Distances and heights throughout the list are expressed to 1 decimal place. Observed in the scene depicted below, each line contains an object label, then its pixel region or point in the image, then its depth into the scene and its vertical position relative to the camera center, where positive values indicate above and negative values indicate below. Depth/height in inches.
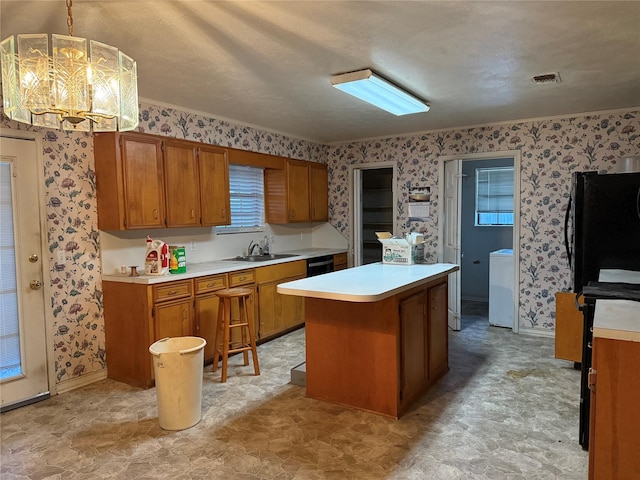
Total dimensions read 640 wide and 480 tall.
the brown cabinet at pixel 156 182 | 138.3 +11.4
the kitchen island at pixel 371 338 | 112.3 -35.2
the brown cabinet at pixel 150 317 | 136.2 -34.0
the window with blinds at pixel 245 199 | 198.5 +6.6
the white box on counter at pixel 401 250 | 152.6 -14.3
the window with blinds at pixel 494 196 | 246.7 +7.3
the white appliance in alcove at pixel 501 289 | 202.5 -38.3
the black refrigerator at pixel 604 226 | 120.0 -5.4
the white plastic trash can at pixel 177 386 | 108.7 -43.7
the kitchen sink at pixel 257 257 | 191.3 -20.6
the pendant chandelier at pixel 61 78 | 66.6 +21.7
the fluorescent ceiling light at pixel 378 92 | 121.7 +36.9
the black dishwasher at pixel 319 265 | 208.7 -26.4
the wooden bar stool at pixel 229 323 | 143.4 -38.2
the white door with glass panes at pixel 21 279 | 122.0 -18.1
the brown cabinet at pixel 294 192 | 213.3 +10.0
